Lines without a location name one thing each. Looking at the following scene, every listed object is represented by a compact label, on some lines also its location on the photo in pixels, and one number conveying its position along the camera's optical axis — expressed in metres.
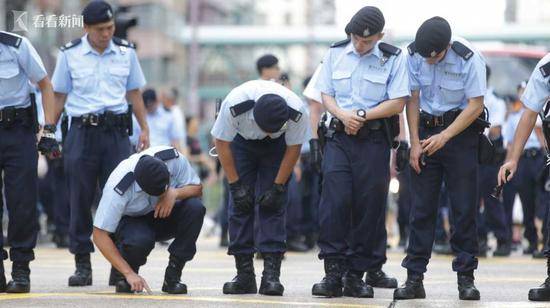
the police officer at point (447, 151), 19.39
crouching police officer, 19.45
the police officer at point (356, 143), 19.58
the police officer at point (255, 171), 19.91
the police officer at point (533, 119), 19.03
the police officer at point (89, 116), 22.39
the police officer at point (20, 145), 20.28
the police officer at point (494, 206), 32.53
